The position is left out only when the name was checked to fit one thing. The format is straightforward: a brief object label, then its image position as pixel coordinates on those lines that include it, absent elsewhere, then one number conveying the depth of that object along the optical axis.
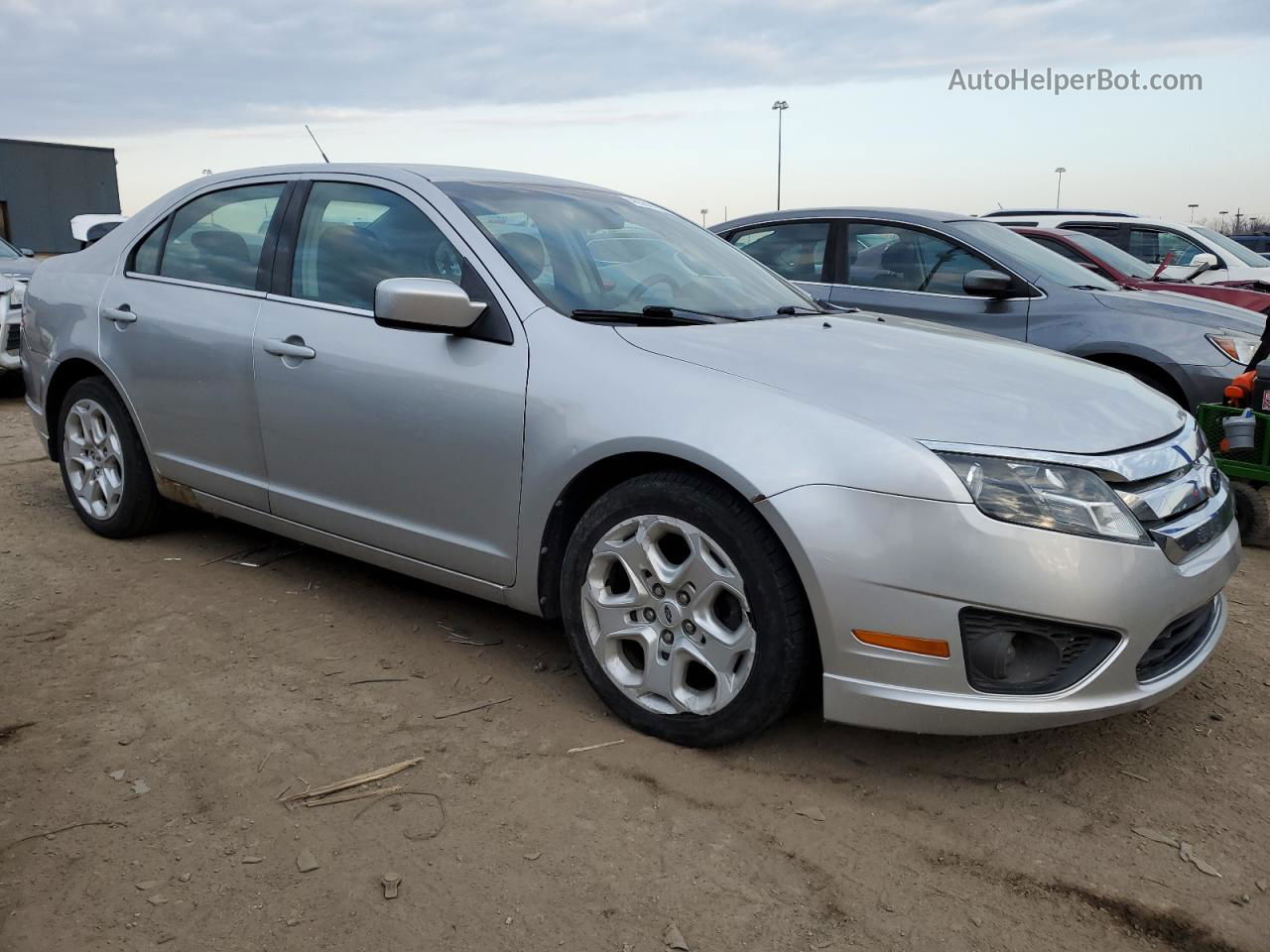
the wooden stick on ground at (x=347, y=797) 2.75
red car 7.60
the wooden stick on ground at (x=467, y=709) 3.25
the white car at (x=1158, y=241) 10.29
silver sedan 2.61
